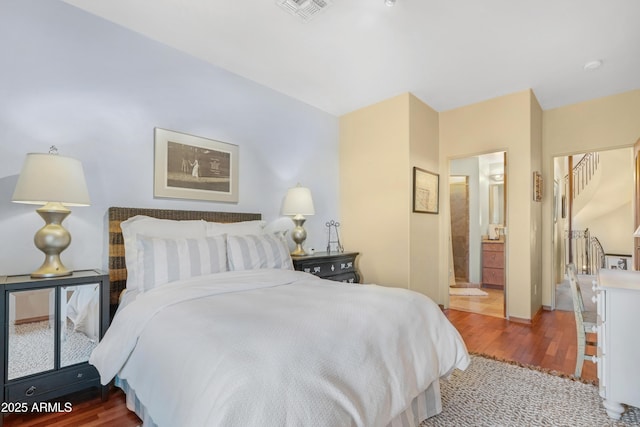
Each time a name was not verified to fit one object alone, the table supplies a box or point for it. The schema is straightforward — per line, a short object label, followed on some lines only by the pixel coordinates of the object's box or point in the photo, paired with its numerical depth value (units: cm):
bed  99
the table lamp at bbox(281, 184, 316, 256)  340
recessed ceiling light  302
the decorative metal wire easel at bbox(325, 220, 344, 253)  421
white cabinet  178
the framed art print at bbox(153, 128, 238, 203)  267
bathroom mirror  629
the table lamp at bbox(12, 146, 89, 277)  186
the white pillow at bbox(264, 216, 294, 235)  352
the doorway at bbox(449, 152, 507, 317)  567
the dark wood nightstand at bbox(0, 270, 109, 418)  173
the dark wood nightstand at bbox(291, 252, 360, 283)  322
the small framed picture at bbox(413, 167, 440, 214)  386
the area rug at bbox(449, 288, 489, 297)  520
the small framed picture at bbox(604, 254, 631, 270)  643
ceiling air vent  220
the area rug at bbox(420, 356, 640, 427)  179
